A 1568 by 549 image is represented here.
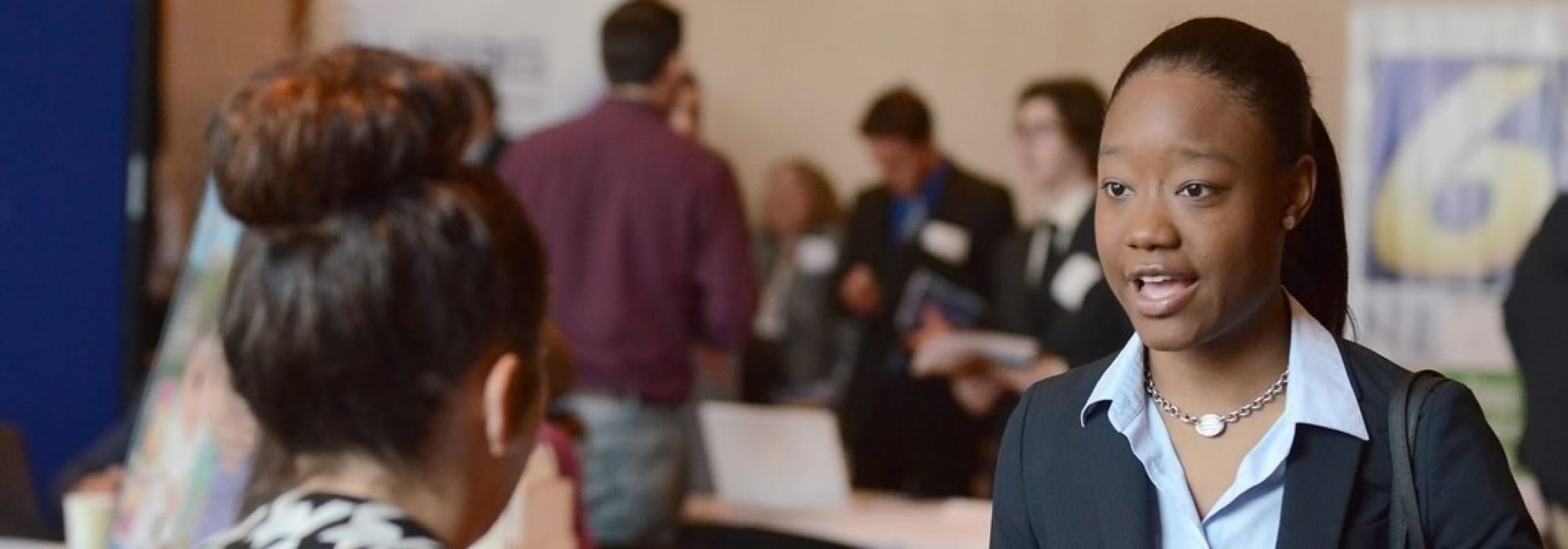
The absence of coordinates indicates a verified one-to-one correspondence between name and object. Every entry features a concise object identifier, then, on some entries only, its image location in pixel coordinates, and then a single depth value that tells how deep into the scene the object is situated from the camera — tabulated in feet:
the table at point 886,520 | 12.18
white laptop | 13.32
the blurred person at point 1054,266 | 9.48
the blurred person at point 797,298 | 25.26
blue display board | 15.67
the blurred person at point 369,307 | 4.05
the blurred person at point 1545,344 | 9.73
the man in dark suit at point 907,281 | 18.67
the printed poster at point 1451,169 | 20.03
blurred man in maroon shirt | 14.06
